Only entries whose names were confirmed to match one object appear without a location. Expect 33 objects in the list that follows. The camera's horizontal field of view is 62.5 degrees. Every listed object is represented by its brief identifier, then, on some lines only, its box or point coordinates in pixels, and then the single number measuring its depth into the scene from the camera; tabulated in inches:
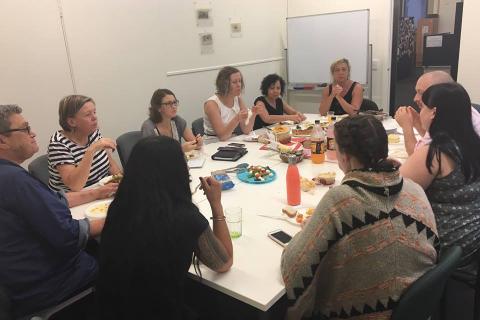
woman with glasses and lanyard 116.6
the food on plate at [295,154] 100.9
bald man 94.9
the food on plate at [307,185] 82.7
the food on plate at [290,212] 70.2
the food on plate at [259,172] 90.6
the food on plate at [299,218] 68.3
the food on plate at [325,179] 84.8
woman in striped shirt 87.2
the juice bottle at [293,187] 75.5
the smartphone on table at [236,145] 119.9
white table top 52.2
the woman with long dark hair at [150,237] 47.4
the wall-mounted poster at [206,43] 179.8
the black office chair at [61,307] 60.6
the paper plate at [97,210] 74.2
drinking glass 65.9
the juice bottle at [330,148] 102.1
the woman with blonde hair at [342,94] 158.2
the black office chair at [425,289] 45.6
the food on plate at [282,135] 117.6
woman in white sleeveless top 131.3
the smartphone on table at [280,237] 61.8
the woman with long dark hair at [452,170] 63.3
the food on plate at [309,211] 69.9
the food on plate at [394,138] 114.9
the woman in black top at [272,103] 150.4
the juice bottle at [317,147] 99.9
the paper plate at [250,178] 89.7
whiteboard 195.2
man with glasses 57.2
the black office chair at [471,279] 67.9
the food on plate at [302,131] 124.0
